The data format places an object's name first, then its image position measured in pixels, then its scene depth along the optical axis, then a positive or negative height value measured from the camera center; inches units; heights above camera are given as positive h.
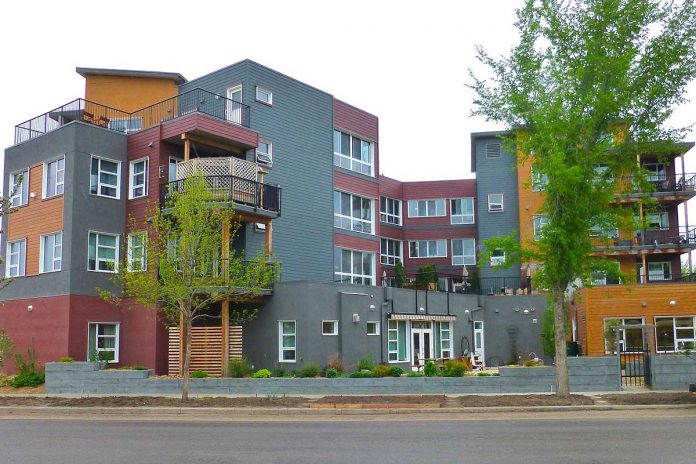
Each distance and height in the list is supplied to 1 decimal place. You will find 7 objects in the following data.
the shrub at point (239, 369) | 996.6 -65.8
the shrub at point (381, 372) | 916.5 -65.6
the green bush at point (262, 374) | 933.8 -68.6
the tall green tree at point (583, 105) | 805.9 +243.3
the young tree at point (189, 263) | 868.0 +72.9
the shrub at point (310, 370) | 967.6 -67.0
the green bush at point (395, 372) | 935.4 -67.3
